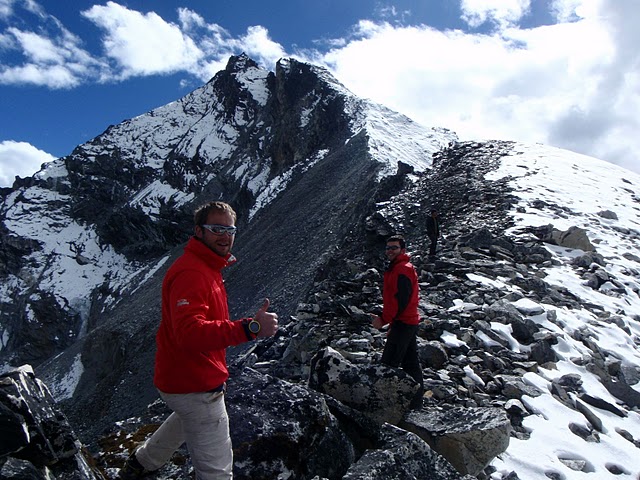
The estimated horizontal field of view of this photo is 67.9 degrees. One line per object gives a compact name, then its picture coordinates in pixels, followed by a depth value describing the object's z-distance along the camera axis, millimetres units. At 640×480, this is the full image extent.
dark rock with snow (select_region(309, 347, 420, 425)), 5512
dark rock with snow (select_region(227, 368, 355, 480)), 4246
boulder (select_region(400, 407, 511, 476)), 4715
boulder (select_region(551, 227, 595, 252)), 13297
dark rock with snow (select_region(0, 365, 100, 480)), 3043
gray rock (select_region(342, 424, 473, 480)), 3824
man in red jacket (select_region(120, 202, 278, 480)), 3520
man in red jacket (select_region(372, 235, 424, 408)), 6258
